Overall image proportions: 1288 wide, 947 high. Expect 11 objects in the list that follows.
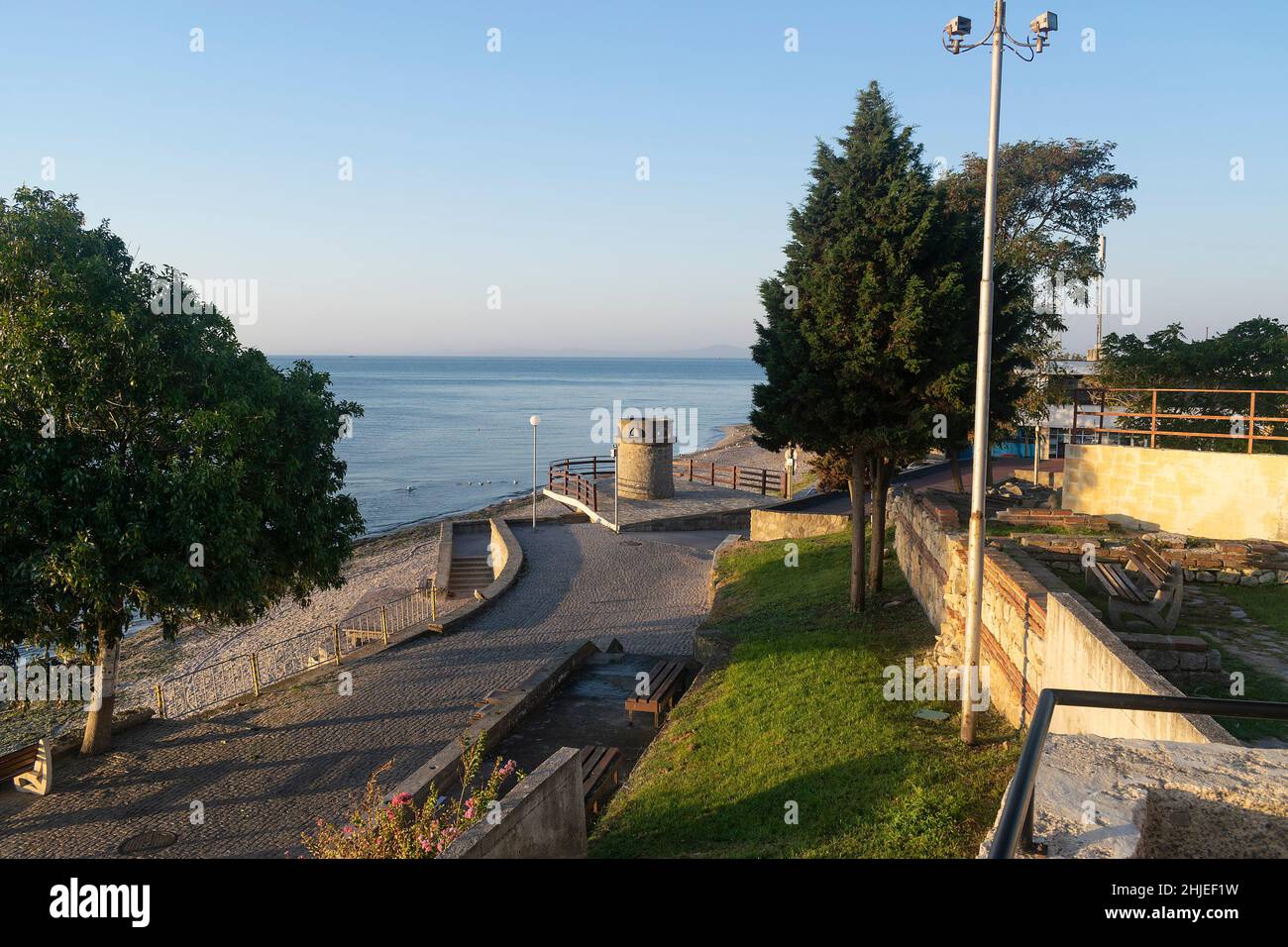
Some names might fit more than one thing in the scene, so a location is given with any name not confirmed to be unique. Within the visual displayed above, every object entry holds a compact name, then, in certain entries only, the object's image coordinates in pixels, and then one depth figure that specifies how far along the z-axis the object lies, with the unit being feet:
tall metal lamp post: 30.48
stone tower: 104.22
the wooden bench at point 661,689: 41.93
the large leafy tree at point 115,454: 35.32
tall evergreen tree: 43.47
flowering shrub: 22.27
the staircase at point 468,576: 80.07
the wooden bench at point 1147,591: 31.83
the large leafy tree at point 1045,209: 86.43
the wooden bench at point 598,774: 32.71
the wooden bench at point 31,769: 38.42
